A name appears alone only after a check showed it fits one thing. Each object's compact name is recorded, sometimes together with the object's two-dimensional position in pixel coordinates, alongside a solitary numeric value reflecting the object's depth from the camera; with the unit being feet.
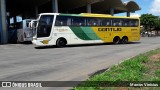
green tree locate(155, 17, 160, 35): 117.52
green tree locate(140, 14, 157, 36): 110.61
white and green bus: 36.34
